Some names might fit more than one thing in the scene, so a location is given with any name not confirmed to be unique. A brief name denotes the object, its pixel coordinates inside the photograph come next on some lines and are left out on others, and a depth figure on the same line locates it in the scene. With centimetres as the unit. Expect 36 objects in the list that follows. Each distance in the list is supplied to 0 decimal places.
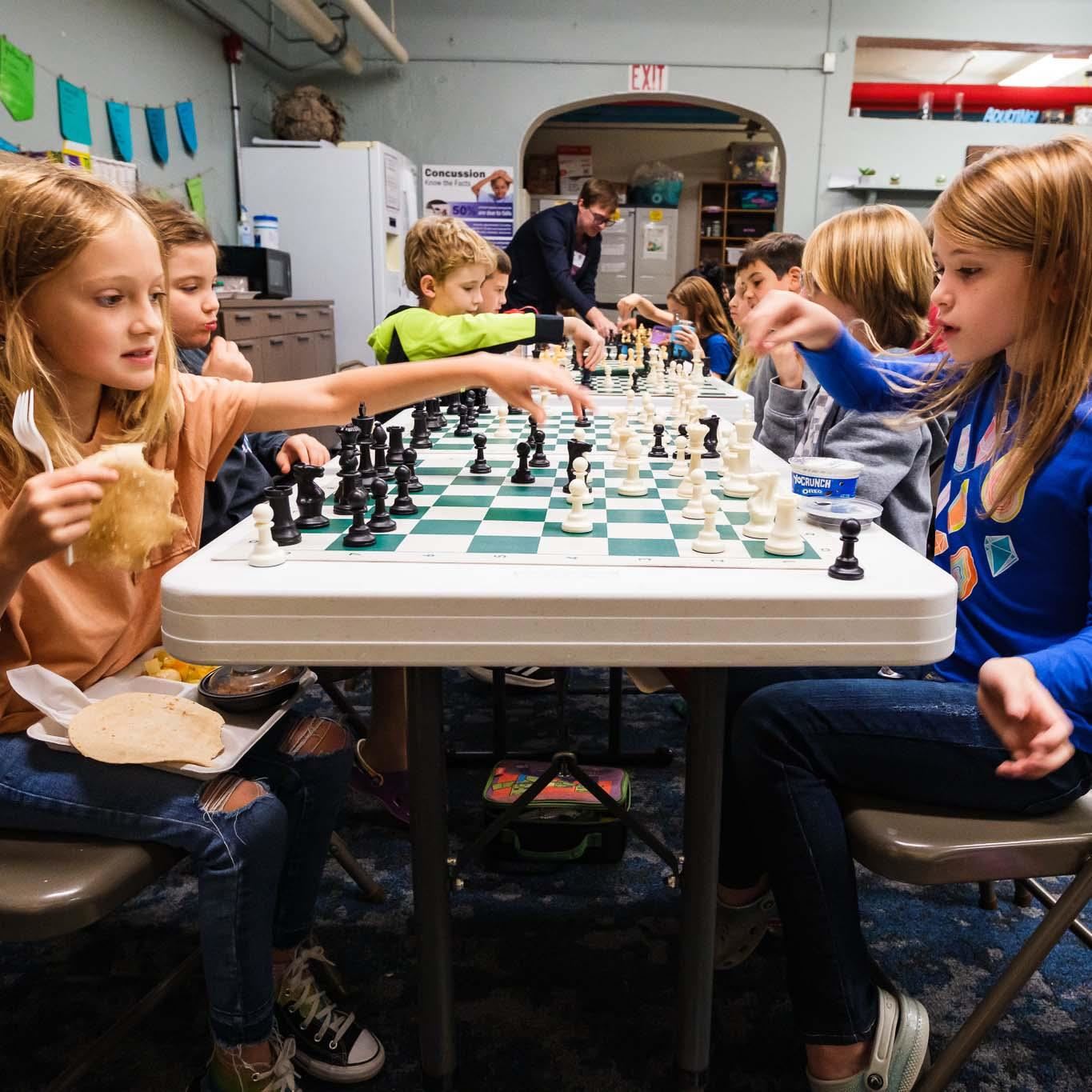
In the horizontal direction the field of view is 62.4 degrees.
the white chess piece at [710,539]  115
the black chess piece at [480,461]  165
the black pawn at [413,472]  151
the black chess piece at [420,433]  195
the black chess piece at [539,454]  172
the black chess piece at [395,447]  169
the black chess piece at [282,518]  118
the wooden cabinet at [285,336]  466
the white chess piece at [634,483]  149
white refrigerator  614
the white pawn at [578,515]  124
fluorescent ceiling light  827
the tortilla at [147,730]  112
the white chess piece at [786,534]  115
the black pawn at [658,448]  187
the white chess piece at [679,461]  168
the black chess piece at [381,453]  161
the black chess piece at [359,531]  117
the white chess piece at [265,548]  109
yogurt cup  144
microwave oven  517
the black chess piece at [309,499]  126
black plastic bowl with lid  123
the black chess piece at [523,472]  157
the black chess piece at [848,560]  106
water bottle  595
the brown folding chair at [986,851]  109
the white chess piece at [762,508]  124
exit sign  682
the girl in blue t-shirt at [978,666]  116
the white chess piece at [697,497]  134
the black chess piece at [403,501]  135
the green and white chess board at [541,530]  113
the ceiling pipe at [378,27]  550
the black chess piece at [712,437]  188
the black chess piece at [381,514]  124
